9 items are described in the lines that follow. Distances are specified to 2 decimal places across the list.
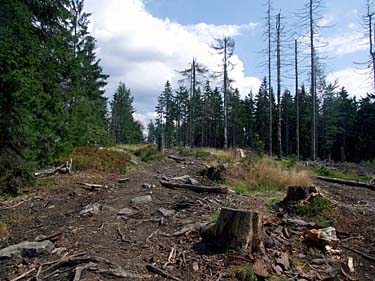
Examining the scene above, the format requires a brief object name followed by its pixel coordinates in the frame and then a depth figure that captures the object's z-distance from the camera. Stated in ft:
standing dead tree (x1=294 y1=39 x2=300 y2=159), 83.19
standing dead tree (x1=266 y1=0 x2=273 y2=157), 79.10
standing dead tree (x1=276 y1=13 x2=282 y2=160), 74.45
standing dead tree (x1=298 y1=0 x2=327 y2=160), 70.13
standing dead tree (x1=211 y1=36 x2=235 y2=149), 90.02
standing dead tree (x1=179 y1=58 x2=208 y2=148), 111.86
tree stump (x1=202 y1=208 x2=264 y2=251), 14.12
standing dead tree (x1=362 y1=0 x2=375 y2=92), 72.79
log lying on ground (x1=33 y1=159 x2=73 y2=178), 32.42
